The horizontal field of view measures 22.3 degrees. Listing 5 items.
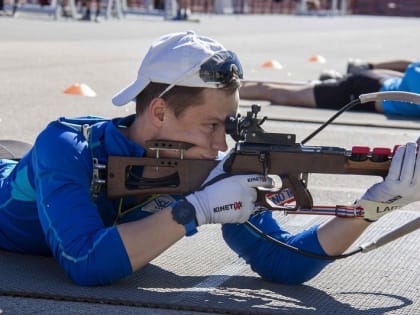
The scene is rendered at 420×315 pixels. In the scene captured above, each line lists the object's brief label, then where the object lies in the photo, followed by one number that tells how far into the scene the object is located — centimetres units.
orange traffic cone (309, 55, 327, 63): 1692
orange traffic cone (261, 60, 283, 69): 1481
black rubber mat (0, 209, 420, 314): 354
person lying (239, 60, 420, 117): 928
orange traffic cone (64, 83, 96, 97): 1023
